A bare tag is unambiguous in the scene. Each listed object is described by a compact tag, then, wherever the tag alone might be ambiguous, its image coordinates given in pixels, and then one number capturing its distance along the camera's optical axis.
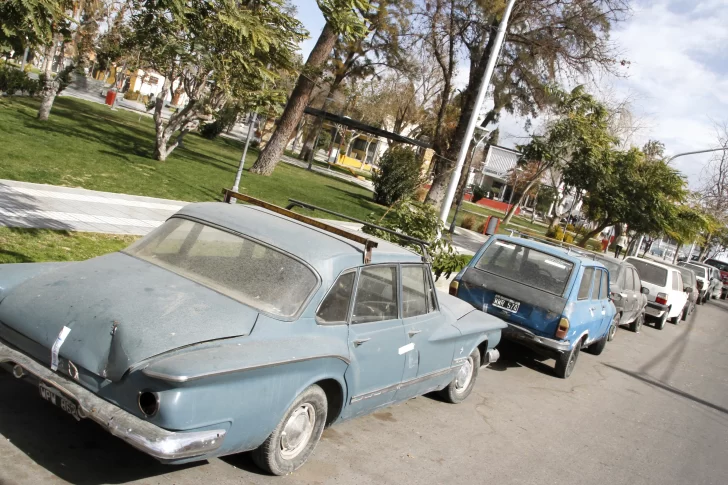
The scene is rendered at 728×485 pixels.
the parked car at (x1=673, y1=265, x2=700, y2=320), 21.00
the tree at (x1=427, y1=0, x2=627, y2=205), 22.39
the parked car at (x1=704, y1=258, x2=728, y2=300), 39.66
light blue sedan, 3.67
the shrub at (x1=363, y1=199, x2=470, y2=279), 10.67
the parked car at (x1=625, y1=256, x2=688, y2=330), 16.98
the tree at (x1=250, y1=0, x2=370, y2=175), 21.88
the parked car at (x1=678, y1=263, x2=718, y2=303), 27.68
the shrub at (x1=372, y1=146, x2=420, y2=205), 28.14
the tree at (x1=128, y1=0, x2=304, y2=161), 7.10
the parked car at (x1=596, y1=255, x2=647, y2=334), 12.73
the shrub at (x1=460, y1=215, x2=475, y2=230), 32.16
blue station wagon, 8.75
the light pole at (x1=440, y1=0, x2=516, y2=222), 13.14
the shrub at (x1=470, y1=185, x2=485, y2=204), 62.75
